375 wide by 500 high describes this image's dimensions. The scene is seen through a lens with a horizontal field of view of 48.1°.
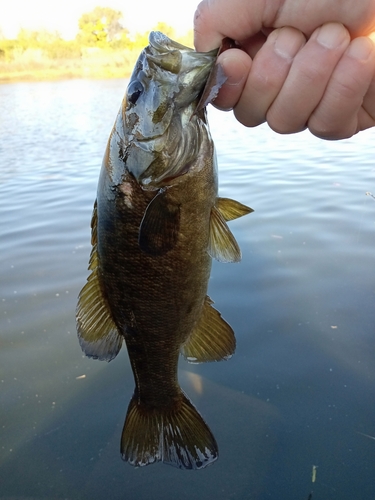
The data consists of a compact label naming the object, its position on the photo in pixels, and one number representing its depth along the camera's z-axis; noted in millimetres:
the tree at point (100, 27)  54875
